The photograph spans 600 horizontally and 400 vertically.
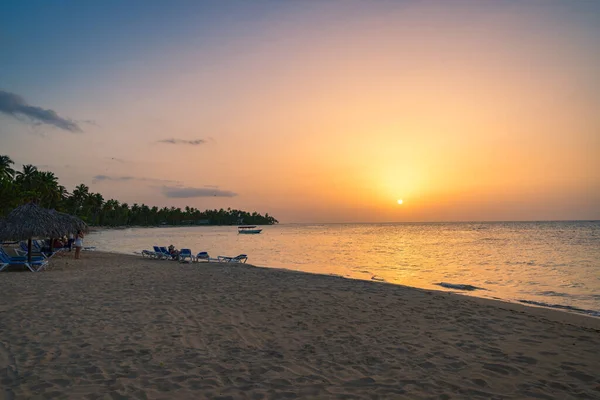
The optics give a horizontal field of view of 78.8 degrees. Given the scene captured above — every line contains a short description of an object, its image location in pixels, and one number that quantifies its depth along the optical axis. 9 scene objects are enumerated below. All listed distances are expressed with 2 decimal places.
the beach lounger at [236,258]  22.56
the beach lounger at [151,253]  24.38
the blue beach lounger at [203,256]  22.77
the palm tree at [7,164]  41.69
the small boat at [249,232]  95.78
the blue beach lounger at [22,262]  15.41
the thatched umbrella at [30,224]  16.86
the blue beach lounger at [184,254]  22.38
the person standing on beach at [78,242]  21.38
